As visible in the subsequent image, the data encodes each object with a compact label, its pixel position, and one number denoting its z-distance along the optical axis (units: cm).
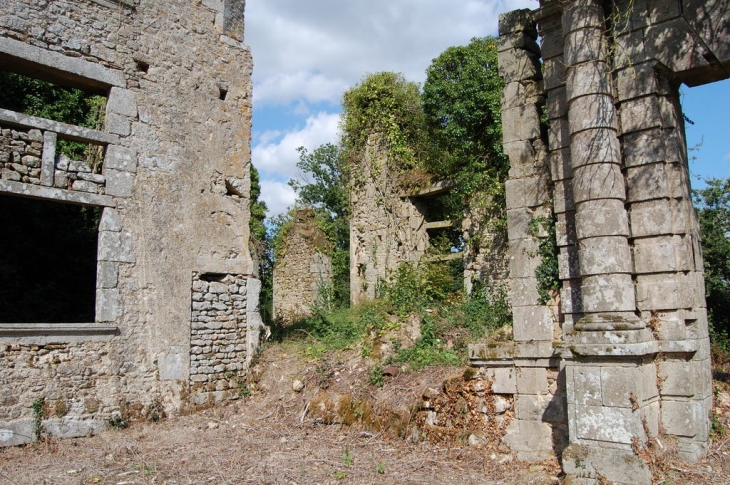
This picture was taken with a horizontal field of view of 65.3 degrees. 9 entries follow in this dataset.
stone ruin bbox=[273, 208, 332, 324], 1603
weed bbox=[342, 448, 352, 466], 601
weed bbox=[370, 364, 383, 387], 763
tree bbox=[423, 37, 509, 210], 1232
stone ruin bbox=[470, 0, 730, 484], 493
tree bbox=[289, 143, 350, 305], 2062
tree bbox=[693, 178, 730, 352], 1173
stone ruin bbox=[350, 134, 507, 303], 1480
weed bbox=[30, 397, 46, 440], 704
